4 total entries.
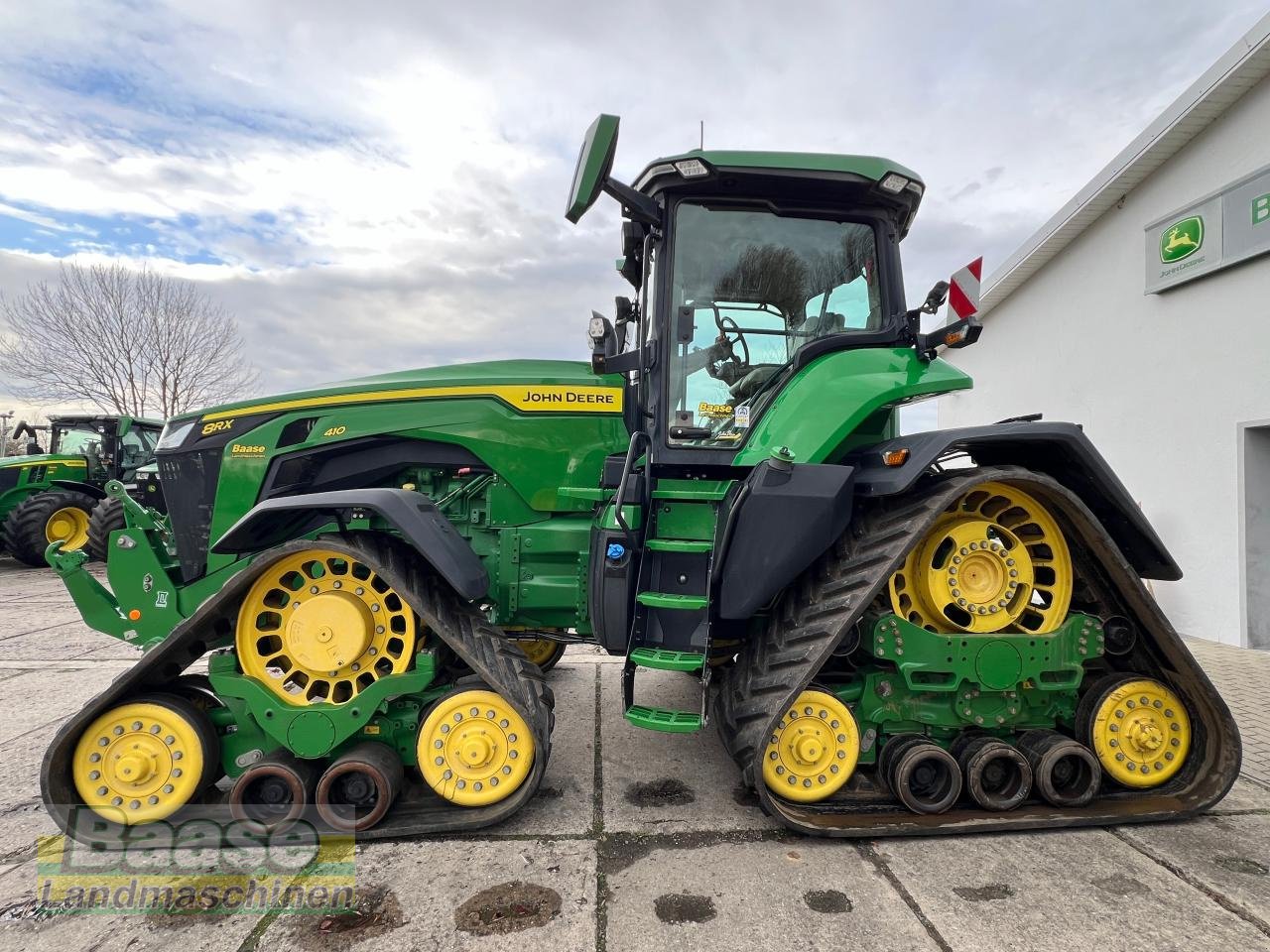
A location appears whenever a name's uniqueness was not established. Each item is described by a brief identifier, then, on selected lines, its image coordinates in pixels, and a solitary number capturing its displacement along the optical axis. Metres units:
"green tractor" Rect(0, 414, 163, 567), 10.69
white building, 6.17
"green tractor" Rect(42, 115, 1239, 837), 2.66
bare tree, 20.55
